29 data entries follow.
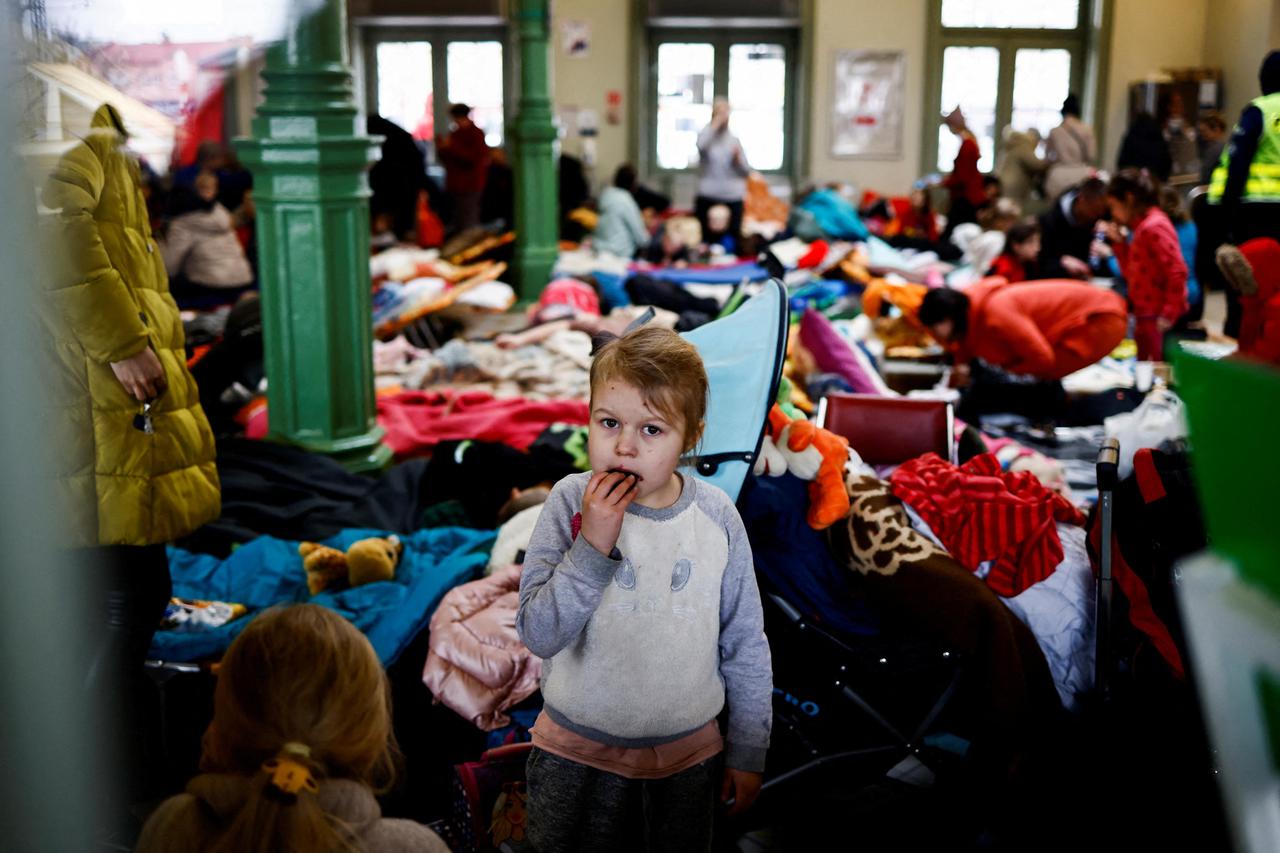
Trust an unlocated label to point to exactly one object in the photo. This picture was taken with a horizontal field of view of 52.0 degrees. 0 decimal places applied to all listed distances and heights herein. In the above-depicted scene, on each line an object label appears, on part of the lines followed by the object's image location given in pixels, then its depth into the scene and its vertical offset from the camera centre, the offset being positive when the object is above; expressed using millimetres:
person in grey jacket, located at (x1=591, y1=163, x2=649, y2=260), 9359 -577
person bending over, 4895 -657
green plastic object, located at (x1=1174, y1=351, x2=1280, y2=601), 513 -122
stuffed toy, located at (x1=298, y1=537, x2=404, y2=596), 2947 -931
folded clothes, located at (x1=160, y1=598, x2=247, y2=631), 2727 -973
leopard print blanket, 2342 -691
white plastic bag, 2766 -598
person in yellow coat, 1998 -446
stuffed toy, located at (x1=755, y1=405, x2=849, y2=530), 2348 -556
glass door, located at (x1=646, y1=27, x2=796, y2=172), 12336 +525
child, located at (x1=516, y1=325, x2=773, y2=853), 1490 -565
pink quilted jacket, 2406 -945
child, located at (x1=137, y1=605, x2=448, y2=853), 1278 -614
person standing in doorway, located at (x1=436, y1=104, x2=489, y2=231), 9469 -140
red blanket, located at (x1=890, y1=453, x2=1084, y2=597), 2424 -685
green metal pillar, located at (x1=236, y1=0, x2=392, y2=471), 3717 -279
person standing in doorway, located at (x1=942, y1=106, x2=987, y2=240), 10242 -301
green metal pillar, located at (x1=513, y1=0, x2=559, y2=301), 7465 -129
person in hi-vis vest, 4703 -82
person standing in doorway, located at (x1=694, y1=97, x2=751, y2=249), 9383 -190
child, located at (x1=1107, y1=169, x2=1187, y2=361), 5012 -436
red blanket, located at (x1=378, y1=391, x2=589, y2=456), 4207 -888
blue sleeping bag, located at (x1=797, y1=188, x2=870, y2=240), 9812 -517
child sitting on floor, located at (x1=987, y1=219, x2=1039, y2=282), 6469 -521
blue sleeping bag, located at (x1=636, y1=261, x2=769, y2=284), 8039 -778
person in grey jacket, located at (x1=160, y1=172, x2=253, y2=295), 7570 -591
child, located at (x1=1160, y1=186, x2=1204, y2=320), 5980 -435
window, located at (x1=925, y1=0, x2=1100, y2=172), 12070 +773
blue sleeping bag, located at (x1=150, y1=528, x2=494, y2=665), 2639 -964
